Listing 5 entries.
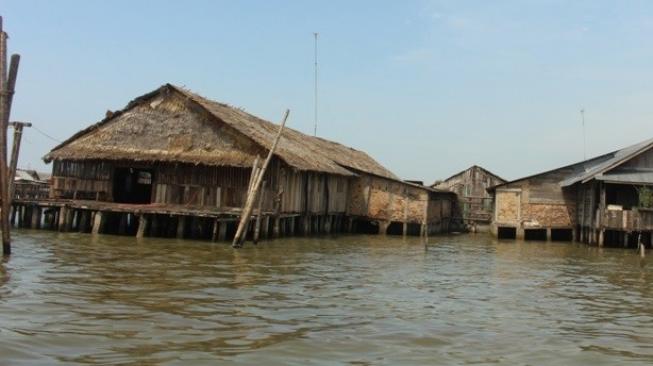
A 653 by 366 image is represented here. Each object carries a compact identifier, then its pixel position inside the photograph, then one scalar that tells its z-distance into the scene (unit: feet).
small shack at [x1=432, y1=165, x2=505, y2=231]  119.14
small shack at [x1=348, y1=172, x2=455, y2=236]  96.12
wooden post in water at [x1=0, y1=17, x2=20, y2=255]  43.14
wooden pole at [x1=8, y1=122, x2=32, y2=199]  53.93
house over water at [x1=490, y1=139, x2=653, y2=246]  80.94
